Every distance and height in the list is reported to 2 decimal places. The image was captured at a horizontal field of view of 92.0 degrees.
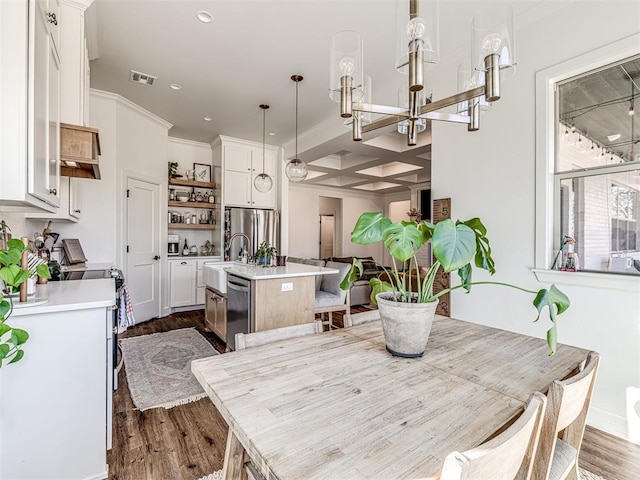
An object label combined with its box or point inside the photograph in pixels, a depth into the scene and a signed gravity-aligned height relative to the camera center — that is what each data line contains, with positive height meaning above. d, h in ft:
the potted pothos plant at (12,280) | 3.82 -0.54
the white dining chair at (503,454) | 1.75 -1.32
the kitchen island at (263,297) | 9.05 -1.80
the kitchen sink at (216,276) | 11.00 -1.37
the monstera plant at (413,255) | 3.46 -0.28
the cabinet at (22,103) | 4.07 +1.87
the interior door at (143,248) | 14.24 -0.44
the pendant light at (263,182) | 13.50 +2.52
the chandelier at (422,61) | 4.34 +2.82
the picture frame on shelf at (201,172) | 18.57 +4.06
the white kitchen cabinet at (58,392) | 4.56 -2.39
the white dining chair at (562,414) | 2.69 -1.63
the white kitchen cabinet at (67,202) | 8.37 +1.07
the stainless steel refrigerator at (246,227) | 17.74 +0.71
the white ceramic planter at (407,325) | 4.09 -1.14
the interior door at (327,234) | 31.97 +0.58
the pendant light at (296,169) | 12.30 +2.81
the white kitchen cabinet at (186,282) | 16.57 -2.35
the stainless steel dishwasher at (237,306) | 9.18 -2.12
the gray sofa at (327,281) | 11.38 -1.67
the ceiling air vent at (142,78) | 10.96 +5.84
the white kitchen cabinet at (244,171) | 17.76 +4.09
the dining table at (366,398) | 2.25 -1.58
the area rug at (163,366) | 7.96 -4.01
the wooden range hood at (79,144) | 6.74 +2.10
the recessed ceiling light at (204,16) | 7.91 +5.80
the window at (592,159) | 6.44 +1.85
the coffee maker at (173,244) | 17.28 -0.32
